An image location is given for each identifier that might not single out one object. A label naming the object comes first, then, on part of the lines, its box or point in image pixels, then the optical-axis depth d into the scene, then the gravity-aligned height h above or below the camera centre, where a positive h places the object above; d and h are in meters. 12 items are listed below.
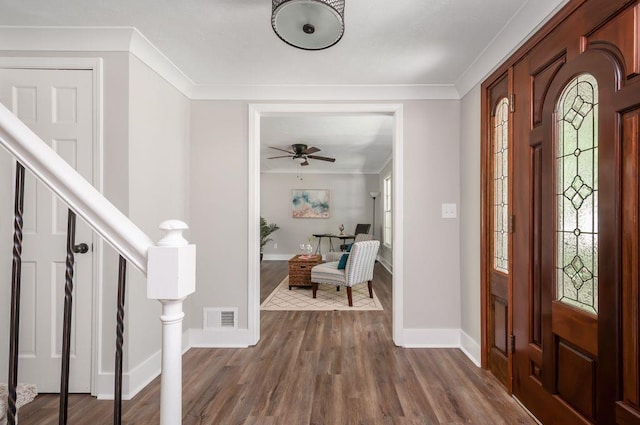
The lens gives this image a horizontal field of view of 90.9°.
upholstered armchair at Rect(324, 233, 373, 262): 5.43 -0.72
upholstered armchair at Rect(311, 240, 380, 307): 4.04 -0.74
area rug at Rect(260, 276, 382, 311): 3.96 -1.16
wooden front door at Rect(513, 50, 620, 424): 1.33 -0.17
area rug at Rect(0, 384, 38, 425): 0.84 -0.53
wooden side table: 4.89 -0.89
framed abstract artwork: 8.17 +0.31
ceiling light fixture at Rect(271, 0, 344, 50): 1.55 +1.01
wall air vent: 2.84 -0.93
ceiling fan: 5.08 +1.07
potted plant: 7.34 -0.36
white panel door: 2.01 -0.16
